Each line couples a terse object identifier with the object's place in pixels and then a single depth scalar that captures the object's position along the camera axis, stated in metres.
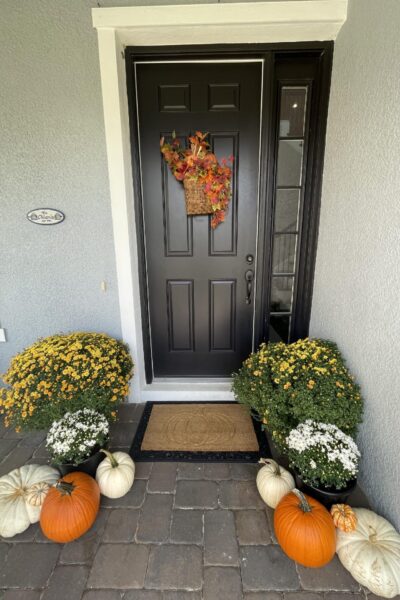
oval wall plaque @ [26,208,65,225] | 2.07
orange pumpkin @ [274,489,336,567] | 1.25
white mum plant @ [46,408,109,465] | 1.60
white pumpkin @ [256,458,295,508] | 1.54
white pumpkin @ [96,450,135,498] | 1.60
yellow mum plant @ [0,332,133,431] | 1.67
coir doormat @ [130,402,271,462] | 1.92
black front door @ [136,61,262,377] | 2.07
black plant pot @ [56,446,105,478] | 1.64
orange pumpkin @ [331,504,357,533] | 1.31
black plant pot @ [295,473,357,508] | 1.41
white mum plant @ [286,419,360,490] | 1.40
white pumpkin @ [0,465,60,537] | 1.44
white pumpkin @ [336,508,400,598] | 1.17
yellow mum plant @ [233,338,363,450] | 1.57
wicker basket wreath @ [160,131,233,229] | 2.09
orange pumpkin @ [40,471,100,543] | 1.37
